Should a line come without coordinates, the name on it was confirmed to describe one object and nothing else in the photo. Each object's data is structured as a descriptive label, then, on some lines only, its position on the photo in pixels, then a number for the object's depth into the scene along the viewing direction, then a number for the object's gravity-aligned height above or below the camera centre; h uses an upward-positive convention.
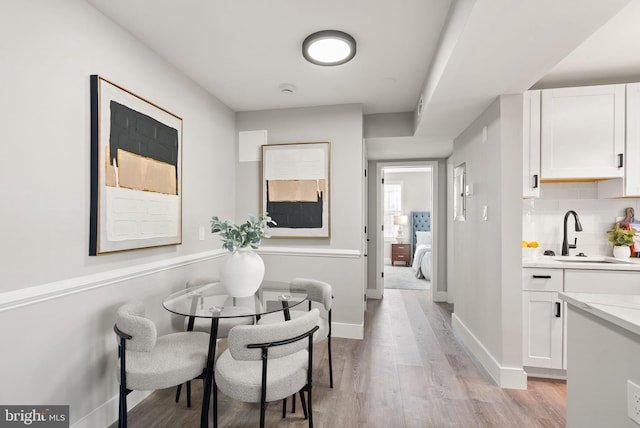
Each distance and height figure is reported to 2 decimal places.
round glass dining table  1.66 -0.55
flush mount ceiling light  2.08 +1.18
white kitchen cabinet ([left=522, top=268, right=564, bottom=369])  2.39 -0.82
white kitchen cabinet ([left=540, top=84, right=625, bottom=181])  2.45 +0.67
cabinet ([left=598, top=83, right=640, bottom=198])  2.42 +0.55
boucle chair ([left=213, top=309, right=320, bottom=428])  1.39 -0.80
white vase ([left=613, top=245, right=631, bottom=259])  2.58 -0.31
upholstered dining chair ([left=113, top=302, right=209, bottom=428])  1.53 -0.80
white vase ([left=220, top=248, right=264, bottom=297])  2.00 -0.40
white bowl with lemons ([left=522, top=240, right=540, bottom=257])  2.70 -0.30
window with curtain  8.37 +0.24
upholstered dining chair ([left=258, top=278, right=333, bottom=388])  2.28 -0.66
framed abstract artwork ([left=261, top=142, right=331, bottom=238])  3.34 +0.27
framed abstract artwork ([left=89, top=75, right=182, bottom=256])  1.81 +0.27
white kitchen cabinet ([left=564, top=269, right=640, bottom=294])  2.31 -0.50
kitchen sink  2.56 -0.38
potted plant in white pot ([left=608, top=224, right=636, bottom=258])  2.57 -0.22
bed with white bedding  6.27 -0.68
